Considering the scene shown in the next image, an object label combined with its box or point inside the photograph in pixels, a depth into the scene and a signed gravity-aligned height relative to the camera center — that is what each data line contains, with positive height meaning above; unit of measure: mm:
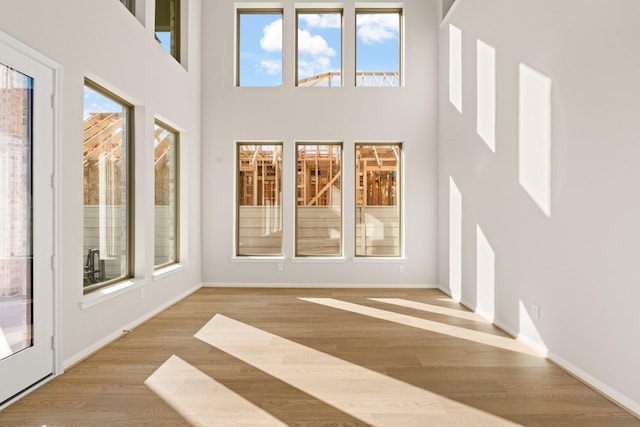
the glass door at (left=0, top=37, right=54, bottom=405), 2246 -91
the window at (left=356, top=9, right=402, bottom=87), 5930 +2632
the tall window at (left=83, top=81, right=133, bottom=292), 3230 +193
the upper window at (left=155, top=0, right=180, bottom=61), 4586 +2384
